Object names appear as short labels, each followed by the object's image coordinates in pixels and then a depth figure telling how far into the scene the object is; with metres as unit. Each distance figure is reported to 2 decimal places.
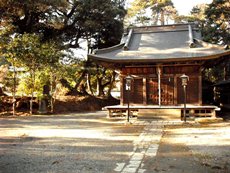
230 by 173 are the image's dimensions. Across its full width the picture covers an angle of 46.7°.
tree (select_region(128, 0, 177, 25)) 44.12
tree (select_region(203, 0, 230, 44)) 22.38
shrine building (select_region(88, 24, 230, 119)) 15.59
